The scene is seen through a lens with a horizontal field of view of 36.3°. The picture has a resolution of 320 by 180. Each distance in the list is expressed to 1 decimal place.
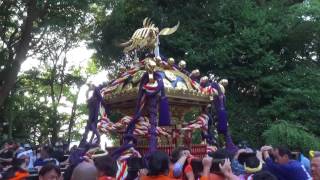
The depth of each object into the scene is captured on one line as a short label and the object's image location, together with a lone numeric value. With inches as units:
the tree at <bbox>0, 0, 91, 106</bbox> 614.2
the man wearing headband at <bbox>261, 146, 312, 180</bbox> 226.8
